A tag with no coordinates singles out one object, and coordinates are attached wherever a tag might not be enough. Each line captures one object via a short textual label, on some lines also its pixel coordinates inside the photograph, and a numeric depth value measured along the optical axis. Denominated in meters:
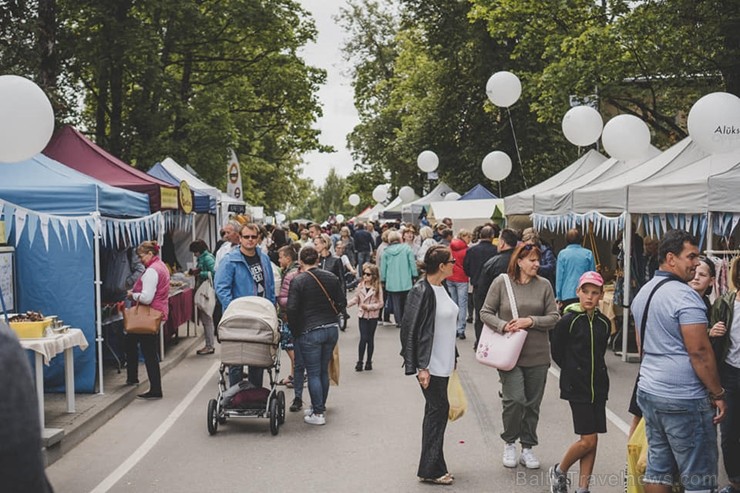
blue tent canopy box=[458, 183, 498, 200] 26.98
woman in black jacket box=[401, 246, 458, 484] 6.21
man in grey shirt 4.57
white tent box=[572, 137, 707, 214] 11.41
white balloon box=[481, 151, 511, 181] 22.36
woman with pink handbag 6.60
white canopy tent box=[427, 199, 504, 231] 24.14
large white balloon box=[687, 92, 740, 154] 9.27
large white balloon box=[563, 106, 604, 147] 15.11
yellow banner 12.73
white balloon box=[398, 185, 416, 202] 38.38
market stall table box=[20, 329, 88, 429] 7.42
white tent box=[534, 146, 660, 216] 14.25
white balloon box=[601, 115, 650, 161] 12.62
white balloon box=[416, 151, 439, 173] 30.72
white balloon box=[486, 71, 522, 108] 18.47
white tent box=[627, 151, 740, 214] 9.55
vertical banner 23.52
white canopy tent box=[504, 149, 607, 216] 17.25
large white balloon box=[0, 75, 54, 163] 7.39
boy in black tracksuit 5.76
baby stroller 7.87
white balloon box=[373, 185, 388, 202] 45.56
